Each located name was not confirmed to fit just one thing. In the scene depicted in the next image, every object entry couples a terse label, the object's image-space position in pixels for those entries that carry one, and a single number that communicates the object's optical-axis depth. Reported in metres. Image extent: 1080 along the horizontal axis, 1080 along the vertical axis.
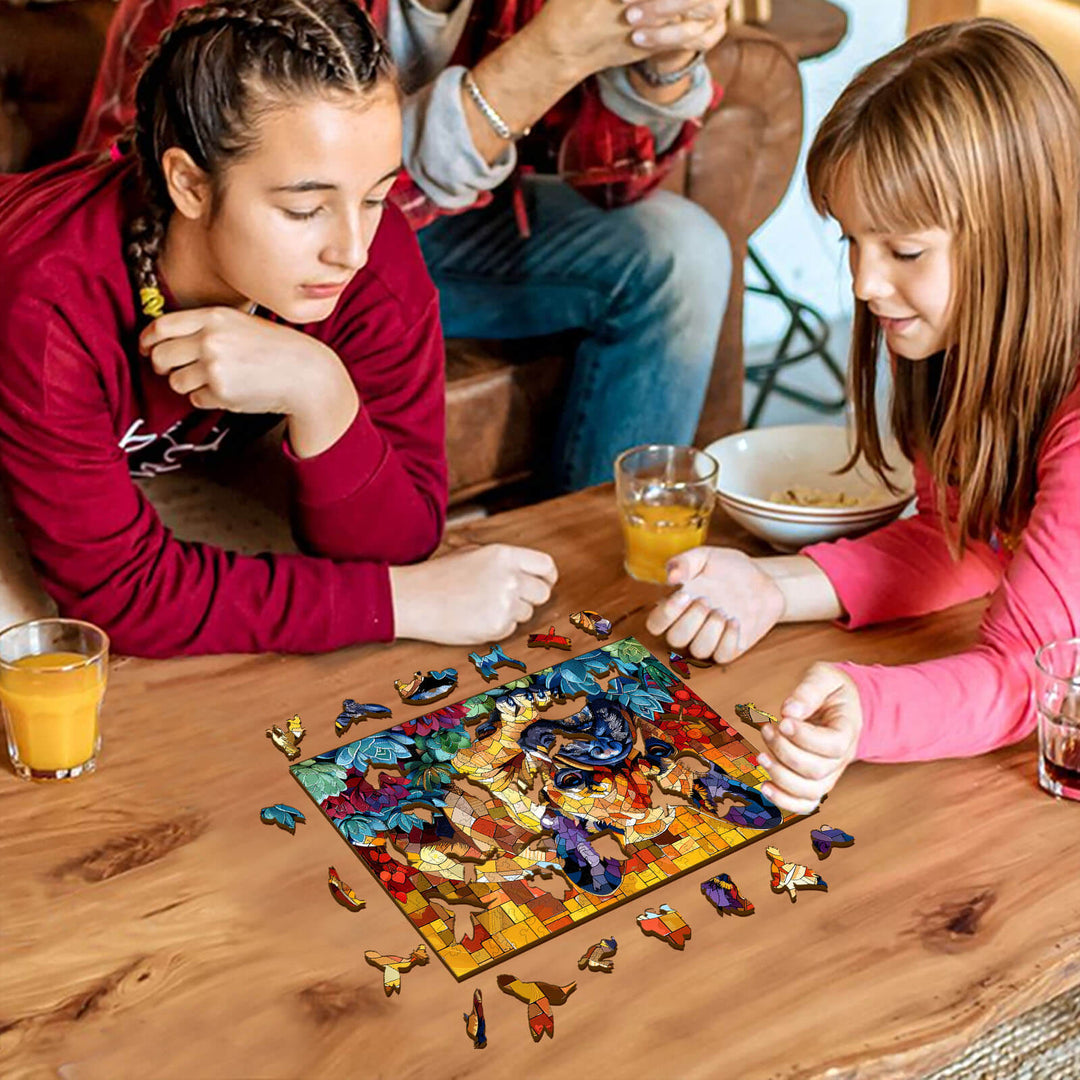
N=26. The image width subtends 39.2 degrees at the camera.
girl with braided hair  1.26
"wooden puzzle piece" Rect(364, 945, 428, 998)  0.97
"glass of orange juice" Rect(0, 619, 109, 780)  1.15
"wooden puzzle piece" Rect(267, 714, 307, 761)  1.20
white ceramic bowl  1.49
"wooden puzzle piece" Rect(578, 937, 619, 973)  0.98
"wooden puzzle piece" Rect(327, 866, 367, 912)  1.03
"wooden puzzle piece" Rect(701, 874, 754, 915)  1.03
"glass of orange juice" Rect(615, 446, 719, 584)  1.45
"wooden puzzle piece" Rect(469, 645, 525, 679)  1.31
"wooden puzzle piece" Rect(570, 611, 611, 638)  1.38
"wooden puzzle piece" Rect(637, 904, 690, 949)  1.00
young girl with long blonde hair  1.17
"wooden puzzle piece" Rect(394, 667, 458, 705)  1.27
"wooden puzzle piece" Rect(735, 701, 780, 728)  1.24
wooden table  0.92
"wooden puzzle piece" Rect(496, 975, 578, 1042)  0.93
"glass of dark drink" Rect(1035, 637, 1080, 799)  1.12
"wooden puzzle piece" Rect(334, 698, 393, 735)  1.23
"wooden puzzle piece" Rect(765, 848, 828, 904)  1.05
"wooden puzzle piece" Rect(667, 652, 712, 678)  1.31
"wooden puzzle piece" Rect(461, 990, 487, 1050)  0.92
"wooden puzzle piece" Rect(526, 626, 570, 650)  1.35
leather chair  1.98
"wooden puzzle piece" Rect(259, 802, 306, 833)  1.11
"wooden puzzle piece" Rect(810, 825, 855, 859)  1.08
